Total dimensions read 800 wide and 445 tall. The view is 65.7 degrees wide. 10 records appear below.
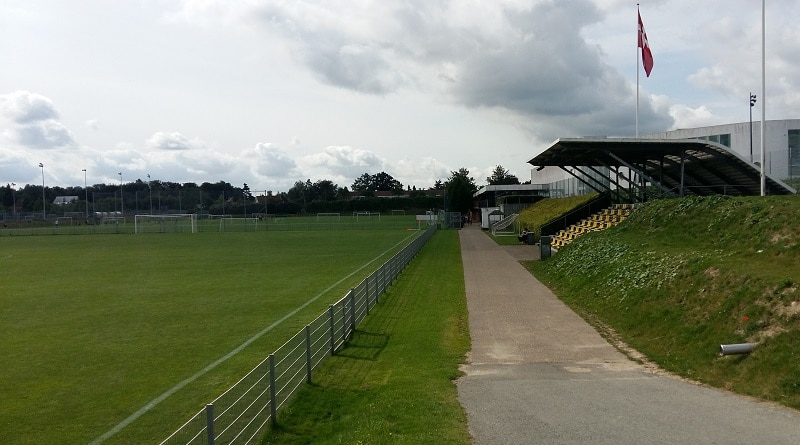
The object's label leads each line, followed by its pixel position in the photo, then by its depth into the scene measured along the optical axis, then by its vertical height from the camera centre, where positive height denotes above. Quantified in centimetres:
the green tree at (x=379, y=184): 19575 +929
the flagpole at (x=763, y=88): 2339 +465
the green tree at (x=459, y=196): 10588 +278
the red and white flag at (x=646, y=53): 2977 +761
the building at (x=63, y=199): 14800 +420
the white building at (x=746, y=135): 5234 +658
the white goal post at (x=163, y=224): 7238 -102
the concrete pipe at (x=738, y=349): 904 -204
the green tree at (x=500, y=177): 15662 +903
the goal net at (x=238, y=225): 7244 -126
